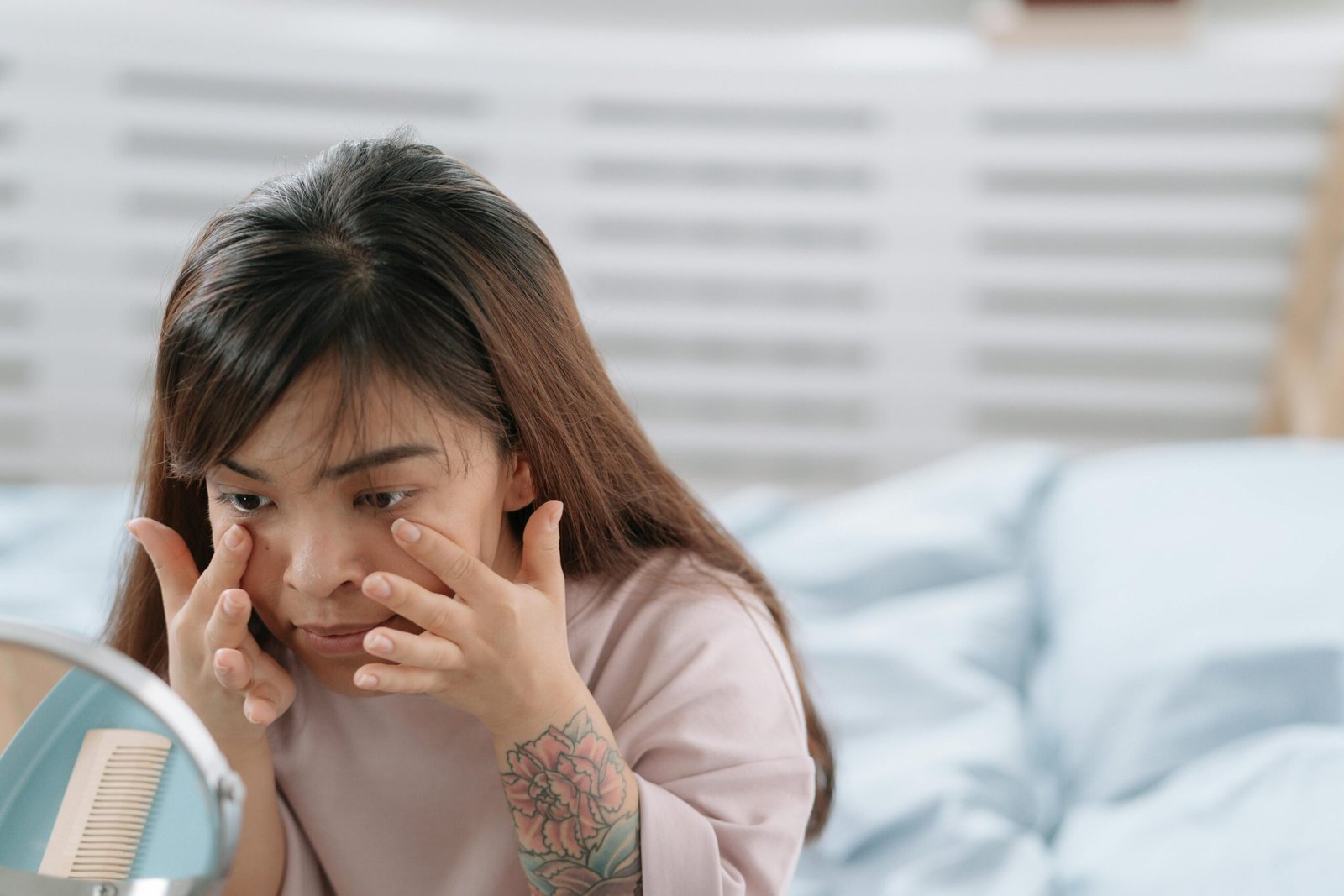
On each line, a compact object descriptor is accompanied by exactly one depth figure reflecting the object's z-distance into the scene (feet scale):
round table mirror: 3.68
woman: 4.12
